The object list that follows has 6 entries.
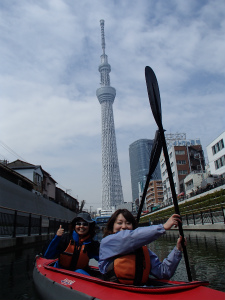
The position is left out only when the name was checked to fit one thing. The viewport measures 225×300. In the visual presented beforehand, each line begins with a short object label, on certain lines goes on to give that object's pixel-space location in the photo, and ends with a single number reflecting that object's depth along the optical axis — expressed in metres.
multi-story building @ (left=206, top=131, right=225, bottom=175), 34.19
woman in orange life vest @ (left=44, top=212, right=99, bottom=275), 4.13
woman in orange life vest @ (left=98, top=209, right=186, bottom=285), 2.60
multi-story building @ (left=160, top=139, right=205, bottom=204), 55.75
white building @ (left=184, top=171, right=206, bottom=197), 45.88
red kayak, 2.36
